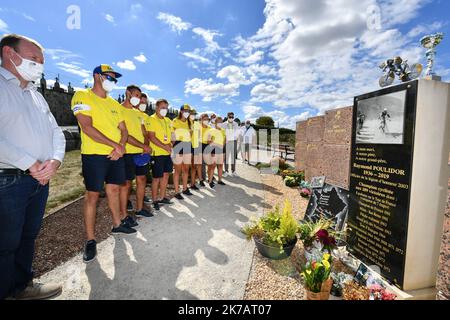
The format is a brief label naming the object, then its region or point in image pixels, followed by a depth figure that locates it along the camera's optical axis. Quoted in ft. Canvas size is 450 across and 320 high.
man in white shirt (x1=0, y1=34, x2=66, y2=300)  6.76
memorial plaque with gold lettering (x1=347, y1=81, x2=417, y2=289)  8.38
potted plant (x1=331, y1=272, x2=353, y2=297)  8.57
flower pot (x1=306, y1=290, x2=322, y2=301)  8.01
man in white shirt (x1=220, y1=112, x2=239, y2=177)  30.35
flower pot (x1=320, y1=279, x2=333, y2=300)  8.05
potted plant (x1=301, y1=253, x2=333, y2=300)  8.05
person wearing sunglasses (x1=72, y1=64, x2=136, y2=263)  10.32
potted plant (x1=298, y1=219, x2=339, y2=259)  10.03
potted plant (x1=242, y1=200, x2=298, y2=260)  10.46
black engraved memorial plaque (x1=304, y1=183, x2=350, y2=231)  12.30
